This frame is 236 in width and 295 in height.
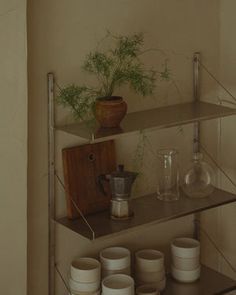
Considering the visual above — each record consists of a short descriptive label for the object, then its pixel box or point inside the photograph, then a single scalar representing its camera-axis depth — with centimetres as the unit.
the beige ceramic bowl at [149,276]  305
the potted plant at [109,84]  269
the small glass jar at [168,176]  307
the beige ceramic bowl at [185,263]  315
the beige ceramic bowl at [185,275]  316
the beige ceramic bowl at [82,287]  281
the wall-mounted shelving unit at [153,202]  272
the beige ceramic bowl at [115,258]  293
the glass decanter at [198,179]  309
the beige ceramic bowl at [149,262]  304
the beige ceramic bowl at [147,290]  296
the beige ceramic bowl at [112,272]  294
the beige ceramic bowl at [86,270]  281
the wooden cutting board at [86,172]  282
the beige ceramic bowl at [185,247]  314
